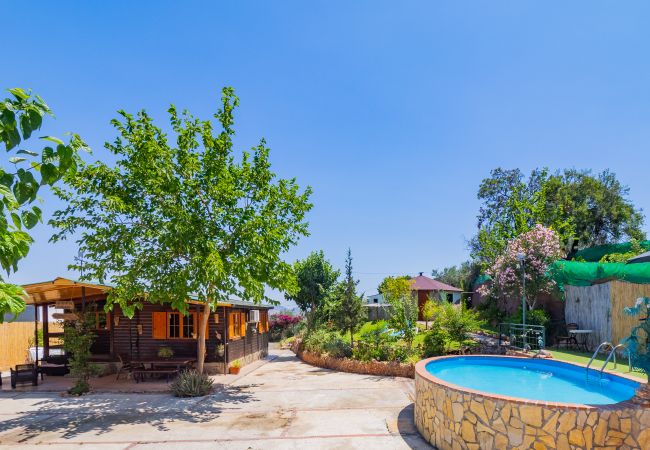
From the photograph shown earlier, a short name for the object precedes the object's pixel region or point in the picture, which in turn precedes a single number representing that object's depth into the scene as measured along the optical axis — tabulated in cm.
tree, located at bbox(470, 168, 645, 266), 2622
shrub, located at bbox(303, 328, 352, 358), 1702
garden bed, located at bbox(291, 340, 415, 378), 1447
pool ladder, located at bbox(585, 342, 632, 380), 628
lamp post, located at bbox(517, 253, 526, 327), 1428
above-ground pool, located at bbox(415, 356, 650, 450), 580
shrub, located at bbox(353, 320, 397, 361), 1545
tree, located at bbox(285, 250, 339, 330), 2325
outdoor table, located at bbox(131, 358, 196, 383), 1471
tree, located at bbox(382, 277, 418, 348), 1558
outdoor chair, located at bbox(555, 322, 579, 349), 1608
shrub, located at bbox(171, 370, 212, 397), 1235
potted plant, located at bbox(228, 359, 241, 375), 1631
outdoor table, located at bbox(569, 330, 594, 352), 1521
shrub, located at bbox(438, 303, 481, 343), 1462
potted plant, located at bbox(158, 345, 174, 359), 1576
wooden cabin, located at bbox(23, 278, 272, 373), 1634
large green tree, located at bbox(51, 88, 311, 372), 1153
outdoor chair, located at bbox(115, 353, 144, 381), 1471
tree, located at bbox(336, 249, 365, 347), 1747
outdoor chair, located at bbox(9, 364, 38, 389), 1396
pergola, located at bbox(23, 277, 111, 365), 1345
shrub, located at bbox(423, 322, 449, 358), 1464
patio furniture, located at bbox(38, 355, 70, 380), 1620
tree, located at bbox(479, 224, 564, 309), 1694
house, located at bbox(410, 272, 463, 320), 3098
